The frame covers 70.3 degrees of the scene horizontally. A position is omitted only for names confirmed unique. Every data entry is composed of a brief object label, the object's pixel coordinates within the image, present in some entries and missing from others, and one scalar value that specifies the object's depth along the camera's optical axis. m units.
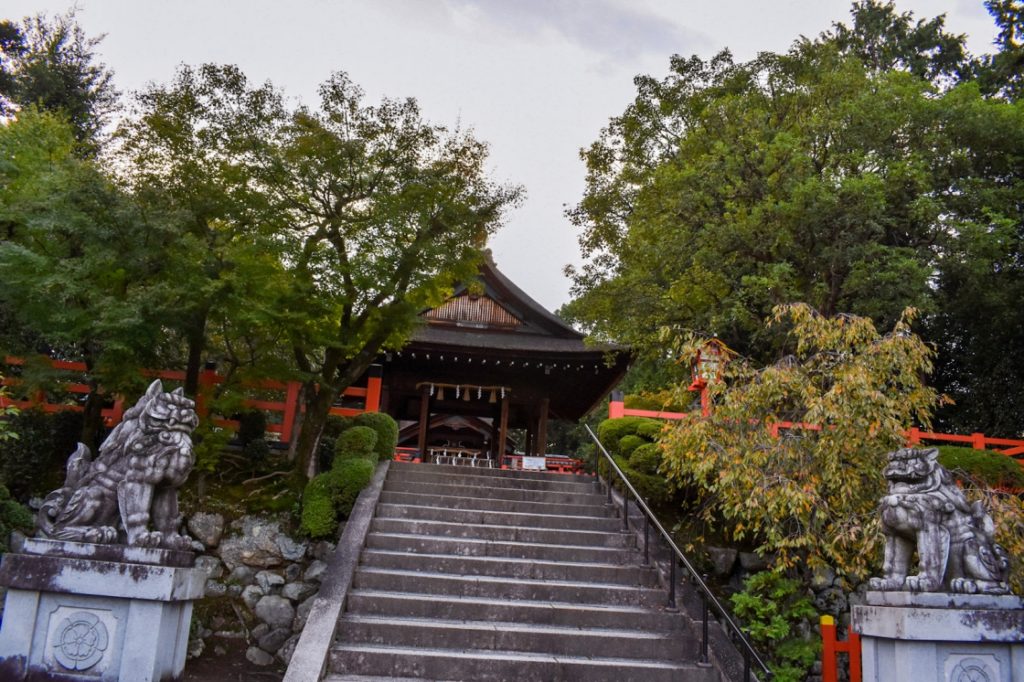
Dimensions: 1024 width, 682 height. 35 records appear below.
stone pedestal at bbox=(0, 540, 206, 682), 4.48
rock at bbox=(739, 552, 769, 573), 8.66
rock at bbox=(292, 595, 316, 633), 7.97
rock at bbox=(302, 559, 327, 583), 8.37
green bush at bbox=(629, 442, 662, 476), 9.98
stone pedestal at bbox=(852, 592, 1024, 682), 4.52
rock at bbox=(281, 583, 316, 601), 8.22
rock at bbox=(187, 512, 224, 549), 8.70
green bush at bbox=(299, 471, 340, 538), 8.66
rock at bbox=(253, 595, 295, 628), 7.99
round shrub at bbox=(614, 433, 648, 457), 10.59
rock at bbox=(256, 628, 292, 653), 7.74
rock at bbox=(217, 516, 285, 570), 8.53
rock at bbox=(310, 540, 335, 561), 8.58
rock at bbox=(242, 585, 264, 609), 8.12
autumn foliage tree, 6.45
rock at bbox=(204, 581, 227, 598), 8.12
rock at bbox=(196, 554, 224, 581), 8.35
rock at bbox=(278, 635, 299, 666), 7.65
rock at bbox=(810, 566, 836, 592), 8.35
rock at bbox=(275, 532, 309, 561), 8.61
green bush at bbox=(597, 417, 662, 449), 10.98
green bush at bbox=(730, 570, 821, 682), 6.93
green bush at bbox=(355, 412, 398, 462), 11.00
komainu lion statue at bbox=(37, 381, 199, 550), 4.74
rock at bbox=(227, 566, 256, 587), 8.30
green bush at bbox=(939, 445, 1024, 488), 10.52
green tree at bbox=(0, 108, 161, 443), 8.46
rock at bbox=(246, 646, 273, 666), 7.60
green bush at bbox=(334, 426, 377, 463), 9.98
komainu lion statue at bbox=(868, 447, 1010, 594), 4.71
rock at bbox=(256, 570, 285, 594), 8.30
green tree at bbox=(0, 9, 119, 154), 16.42
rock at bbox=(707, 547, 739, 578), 8.65
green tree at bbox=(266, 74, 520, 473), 9.88
